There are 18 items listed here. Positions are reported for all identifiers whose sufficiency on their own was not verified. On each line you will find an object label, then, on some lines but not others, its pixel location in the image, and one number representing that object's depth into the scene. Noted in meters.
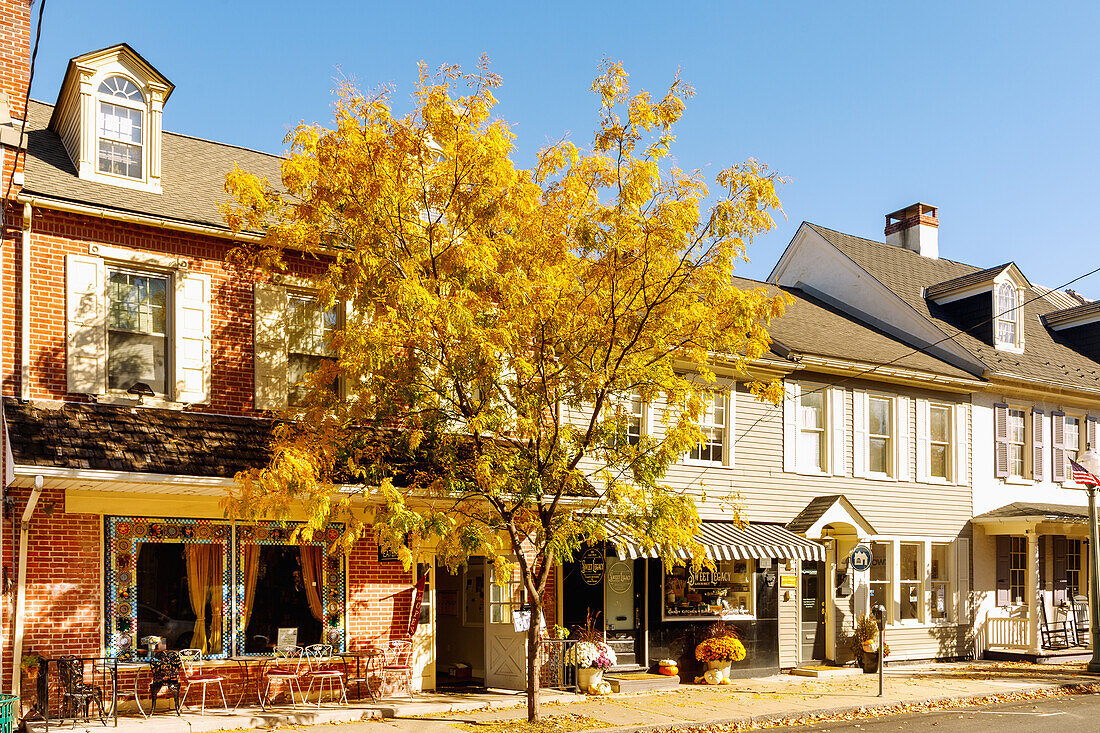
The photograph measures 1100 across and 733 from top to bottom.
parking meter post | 16.86
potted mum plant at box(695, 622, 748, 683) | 18.56
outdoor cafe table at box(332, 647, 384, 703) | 15.05
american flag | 21.19
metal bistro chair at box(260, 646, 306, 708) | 14.64
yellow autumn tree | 12.74
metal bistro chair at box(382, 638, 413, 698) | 15.57
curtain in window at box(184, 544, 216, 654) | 14.26
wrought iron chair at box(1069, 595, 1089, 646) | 25.06
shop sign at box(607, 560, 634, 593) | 18.53
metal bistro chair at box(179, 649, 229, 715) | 13.83
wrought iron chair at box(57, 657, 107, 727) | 12.66
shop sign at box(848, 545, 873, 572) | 17.55
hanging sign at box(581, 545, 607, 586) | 18.09
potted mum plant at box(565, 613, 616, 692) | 16.81
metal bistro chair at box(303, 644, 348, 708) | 14.88
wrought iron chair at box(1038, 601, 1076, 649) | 24.22
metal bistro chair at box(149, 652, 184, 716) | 13.34
